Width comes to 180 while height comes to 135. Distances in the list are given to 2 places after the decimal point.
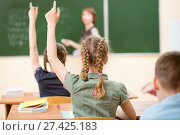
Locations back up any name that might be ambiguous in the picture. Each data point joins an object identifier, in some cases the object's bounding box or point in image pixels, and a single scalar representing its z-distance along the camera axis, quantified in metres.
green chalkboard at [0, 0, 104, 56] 4.46
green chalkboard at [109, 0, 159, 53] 4.66
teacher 4.56
